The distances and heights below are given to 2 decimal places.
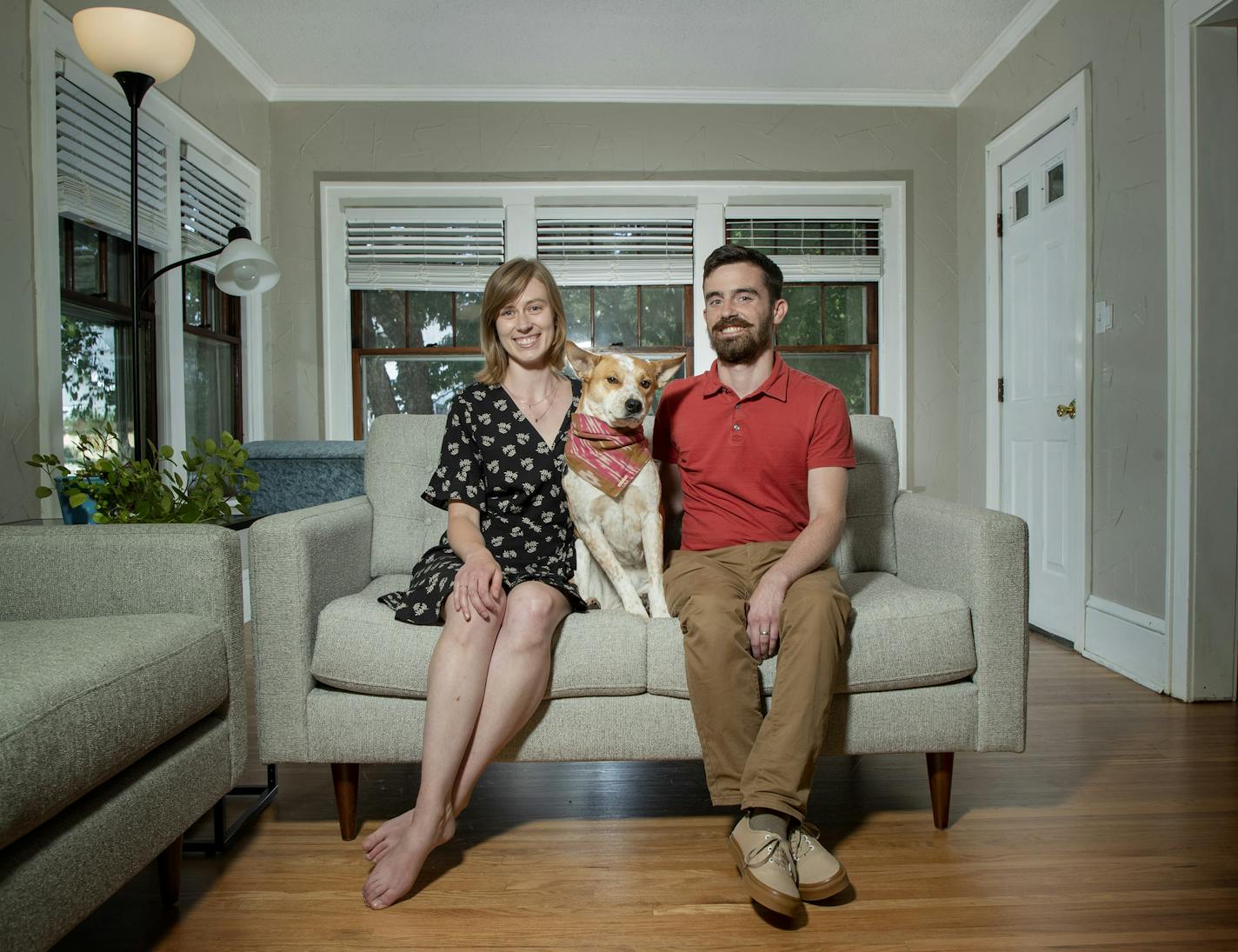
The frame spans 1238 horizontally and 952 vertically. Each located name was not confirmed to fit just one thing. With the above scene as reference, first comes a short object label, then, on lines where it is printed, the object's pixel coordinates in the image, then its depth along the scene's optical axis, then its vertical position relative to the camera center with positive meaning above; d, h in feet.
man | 4.78 -0.70
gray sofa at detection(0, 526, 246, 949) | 3.36 -1.07
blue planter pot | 6.66 -0.37
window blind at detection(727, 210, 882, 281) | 15.56 +3.76
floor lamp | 7.57 +3.63
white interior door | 11.22 +1.13
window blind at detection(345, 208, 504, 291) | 15.39 +3.71
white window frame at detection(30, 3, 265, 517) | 8.77 +2.40
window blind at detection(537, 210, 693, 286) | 15.44 +3.70
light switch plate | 10.11 +1.56
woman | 4.92 -0.69
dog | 5.80 -0.17
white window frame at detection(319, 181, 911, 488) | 15.20 +4.33
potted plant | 6.03 -0.18
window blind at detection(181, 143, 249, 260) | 12.33 +3.83
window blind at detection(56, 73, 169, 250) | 9.37 +3.42
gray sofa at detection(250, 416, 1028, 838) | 5.37 -1.33
